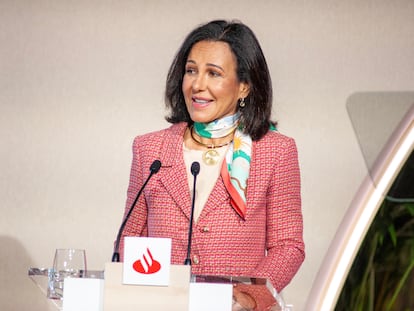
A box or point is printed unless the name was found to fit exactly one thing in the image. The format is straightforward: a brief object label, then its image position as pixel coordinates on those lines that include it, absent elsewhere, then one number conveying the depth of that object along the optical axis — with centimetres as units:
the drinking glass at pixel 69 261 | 771
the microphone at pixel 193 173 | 763
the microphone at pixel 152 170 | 761
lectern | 724
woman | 790
